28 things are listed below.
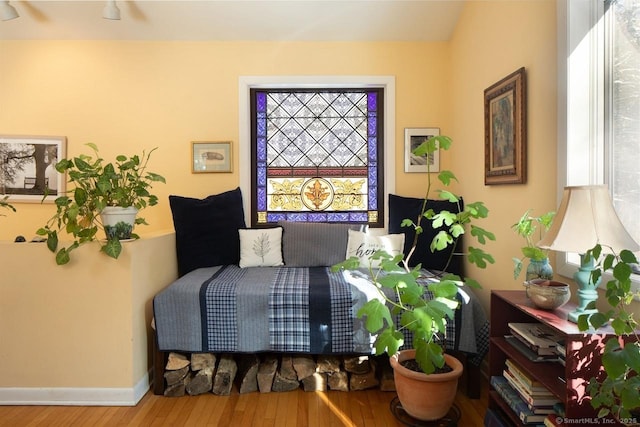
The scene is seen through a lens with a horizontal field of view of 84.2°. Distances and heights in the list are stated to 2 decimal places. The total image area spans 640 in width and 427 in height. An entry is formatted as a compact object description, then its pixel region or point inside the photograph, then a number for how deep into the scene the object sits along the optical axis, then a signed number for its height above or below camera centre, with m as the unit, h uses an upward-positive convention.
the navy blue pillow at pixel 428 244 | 2.63 -0.24
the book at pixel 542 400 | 1.37 -0.73
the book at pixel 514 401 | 1.37 -0.79
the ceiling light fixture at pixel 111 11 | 2.52 +1.44
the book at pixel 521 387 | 1.37 -0.71
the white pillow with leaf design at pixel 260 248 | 2.70 -0.28
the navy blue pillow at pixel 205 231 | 2.60 -0.14
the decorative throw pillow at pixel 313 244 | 2.74 -0.25
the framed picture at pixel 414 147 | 2.99 +0.52
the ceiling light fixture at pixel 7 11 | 2.54 +1.45
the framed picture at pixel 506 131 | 1.96 +0.49
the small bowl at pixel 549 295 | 1.35 -0.32
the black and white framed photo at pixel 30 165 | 3.00 +0.41
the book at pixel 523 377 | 1.39 -0.68
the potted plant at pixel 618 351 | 0.85 -0.34
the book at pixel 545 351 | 1.39 -0.55
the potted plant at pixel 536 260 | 1.49 -0.21
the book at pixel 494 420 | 1.55 -0.93
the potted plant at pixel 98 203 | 1.91 +0.05
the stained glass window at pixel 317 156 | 3.10 +0.50
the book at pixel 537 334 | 1.40 -0.51
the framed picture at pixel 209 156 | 3.01 +0.48
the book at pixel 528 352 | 1.40 -0.58
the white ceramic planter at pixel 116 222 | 1.99 -0.05
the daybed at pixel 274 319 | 2.03 -0.62
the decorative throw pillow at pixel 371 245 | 2.62 -0.25
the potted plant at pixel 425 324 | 1.55 -0.48
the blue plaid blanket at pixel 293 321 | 2.03 -0.62
